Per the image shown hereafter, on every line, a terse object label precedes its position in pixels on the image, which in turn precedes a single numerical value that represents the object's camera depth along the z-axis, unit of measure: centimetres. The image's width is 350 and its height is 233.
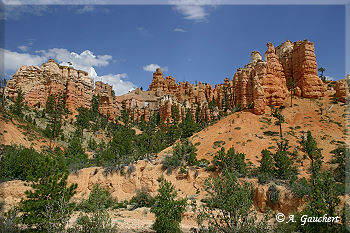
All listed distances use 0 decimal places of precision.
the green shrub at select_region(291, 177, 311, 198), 2033
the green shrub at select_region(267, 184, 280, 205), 2209
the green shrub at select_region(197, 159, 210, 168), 3303
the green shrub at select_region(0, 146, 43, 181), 2897
